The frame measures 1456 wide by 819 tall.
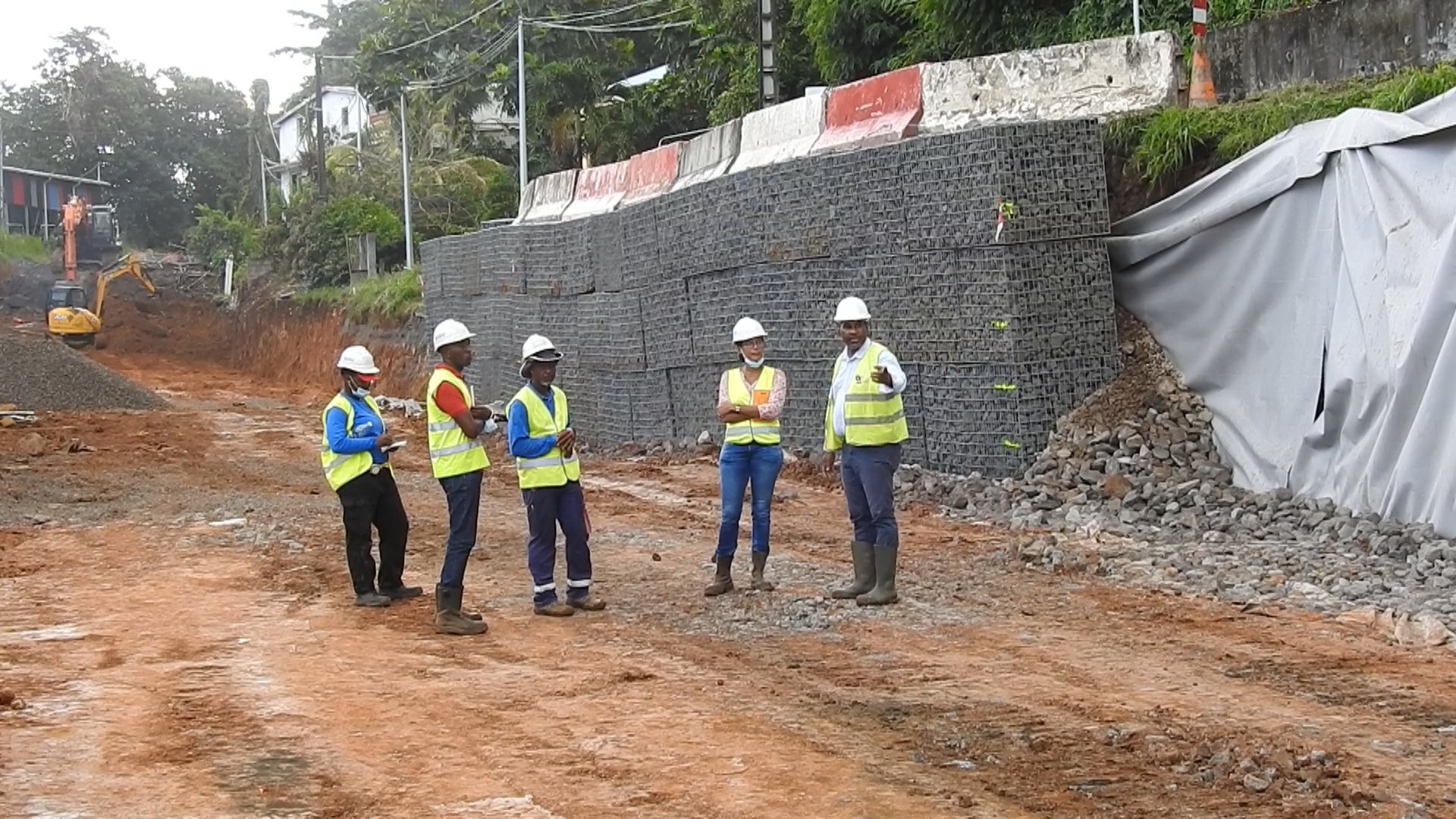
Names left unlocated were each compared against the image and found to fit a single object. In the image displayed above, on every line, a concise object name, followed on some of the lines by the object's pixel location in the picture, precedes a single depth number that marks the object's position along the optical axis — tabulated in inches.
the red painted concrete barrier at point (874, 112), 678.5
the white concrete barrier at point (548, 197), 1079.6
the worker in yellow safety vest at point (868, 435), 376.2
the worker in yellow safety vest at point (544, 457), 370.6
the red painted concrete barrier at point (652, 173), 907.4
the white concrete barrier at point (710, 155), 837.8
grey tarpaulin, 405.7
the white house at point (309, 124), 2608.0
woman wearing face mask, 392.5
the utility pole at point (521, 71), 1430.9
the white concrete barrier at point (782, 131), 757.9
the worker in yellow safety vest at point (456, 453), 362.9
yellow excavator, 1673.2
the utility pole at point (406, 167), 1592.0
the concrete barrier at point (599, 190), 983.6
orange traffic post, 576.7
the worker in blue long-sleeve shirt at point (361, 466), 392.5
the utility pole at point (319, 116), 1871.3
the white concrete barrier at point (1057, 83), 584.7
